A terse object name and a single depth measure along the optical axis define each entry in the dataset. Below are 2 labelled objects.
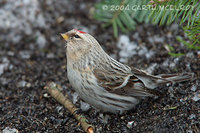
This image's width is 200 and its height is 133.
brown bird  5.32
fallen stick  5.41
